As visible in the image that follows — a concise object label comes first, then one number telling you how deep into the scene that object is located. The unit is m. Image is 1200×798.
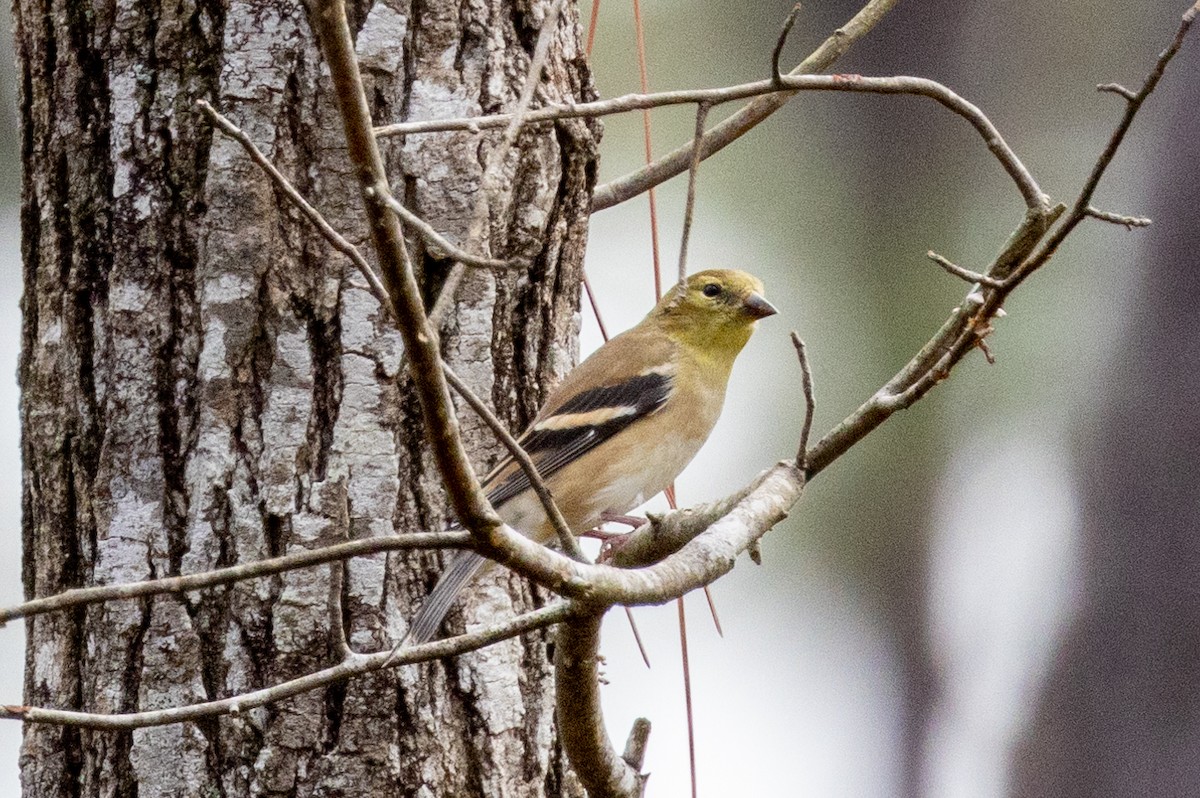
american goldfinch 7.34
